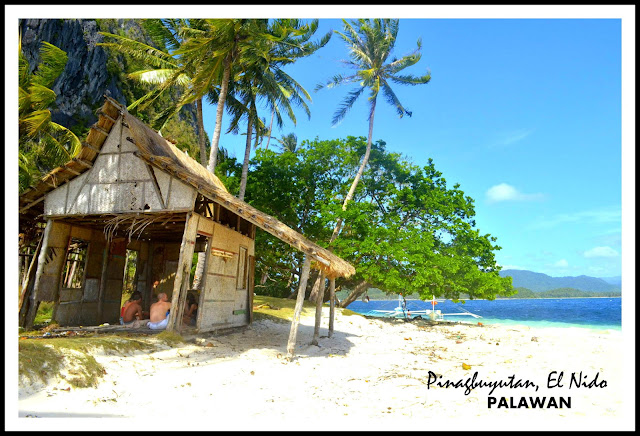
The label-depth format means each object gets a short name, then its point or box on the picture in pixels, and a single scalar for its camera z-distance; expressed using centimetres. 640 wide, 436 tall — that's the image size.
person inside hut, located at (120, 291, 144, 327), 1072
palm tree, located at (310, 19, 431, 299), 2133
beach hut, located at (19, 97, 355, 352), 911
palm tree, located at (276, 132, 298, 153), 3303
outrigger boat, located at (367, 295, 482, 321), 2483
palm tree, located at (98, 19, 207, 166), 1672
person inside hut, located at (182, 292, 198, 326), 1030
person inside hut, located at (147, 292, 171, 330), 944
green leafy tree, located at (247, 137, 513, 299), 1794
